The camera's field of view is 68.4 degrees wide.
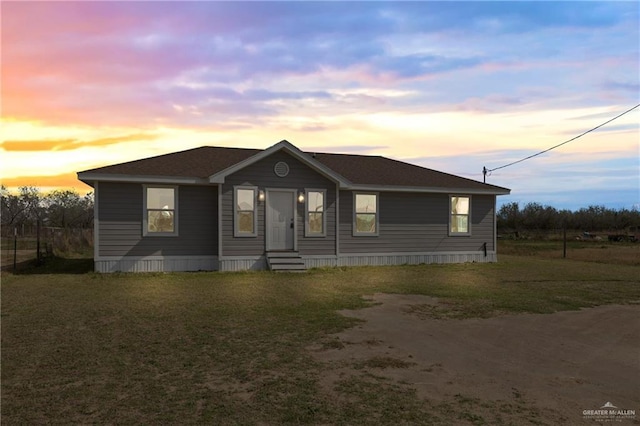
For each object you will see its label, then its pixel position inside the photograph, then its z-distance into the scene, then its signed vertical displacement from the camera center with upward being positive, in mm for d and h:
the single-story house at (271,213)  14414 +173
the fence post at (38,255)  16730 -1321
